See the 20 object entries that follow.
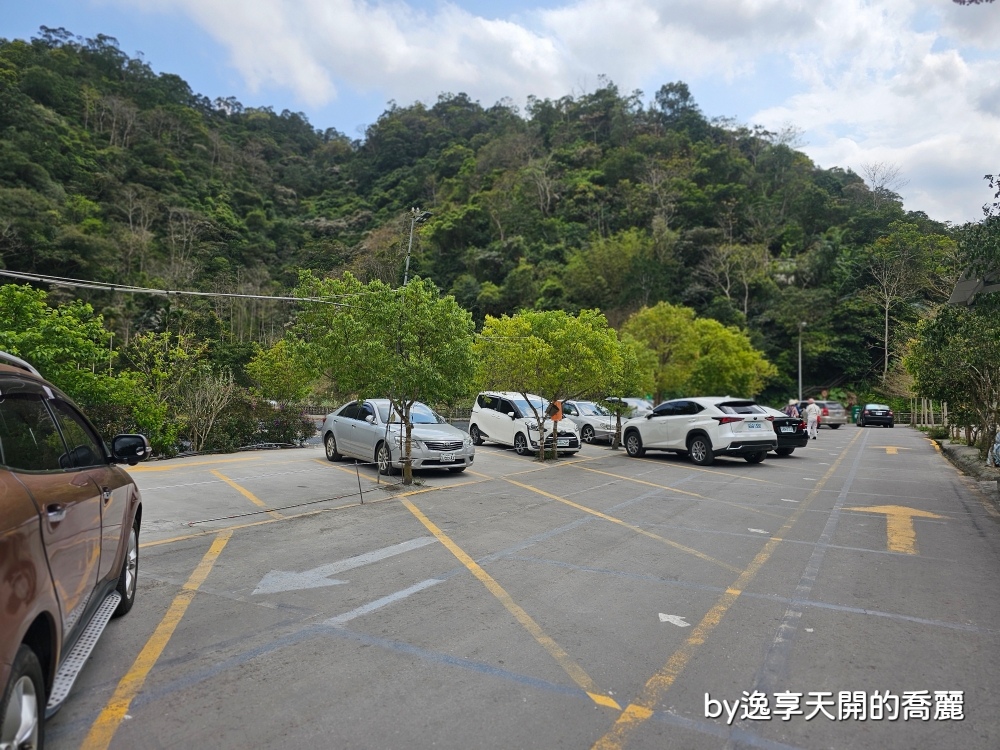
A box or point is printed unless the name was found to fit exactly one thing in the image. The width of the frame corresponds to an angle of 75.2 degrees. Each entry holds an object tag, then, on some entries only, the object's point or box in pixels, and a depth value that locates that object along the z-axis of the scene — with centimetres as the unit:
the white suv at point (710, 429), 1606
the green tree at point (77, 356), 1295
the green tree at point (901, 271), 5600
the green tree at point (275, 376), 2445
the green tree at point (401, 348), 1172
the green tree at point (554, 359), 1670
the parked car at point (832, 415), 3753
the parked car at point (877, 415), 4072
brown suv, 244
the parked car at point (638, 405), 2482
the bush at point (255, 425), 1834
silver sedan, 1340
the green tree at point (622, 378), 1762
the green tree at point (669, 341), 3578
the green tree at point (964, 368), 1290
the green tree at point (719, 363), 3681
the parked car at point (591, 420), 2253
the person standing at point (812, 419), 2675
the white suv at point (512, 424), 1844
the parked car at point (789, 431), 1827
